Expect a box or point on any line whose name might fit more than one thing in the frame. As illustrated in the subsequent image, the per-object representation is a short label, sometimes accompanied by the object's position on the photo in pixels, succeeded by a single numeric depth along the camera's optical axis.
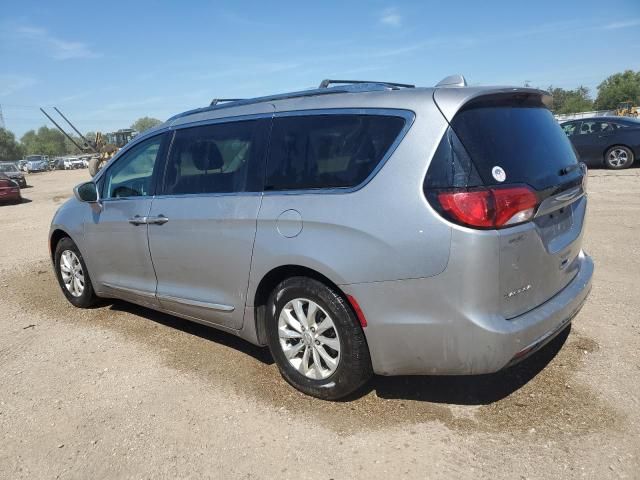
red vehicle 18.62
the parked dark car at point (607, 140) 14.05
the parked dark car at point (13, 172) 27.70
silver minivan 2.61
